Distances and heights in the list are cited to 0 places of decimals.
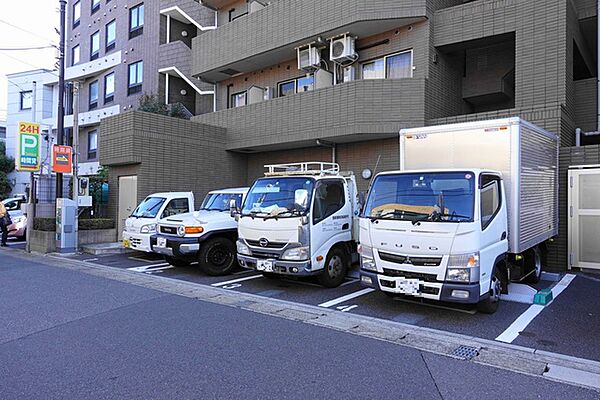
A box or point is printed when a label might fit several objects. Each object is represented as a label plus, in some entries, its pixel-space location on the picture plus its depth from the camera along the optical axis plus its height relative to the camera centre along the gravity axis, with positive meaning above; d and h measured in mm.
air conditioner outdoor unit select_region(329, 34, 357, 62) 13461 +4684
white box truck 5840 -174
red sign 13406 +1249
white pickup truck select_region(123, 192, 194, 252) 10977 -359
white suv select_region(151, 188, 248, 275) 9477 -867
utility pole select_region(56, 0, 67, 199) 13852 +3619
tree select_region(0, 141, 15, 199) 31656 +2236
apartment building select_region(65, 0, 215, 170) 20438 +7577
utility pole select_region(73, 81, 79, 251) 13039 +961
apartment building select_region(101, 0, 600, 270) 10953 +3675
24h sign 13891 +1656
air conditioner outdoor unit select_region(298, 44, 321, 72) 14156 +4654
